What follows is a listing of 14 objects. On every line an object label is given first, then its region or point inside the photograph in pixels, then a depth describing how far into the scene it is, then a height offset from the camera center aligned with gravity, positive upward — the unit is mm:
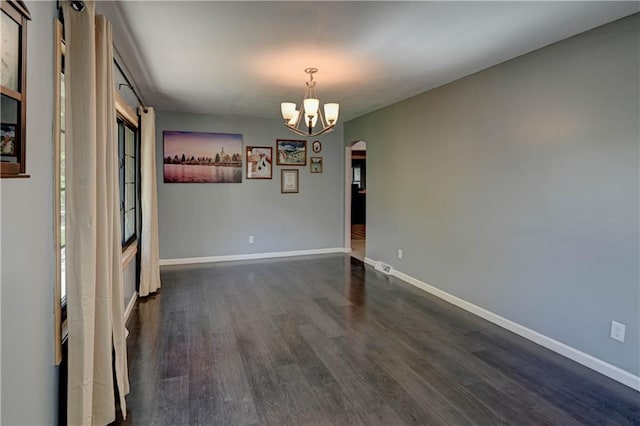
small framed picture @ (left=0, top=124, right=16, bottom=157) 1270 +243
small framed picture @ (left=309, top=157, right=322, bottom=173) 6730 +785
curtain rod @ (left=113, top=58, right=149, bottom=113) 3096 +1214
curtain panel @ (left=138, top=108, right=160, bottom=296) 4262 +117
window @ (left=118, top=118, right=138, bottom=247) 3680 +315
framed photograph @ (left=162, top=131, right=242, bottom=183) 5859 +830
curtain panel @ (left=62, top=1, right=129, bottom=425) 1720 -44
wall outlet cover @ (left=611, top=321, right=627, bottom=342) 2539 -889
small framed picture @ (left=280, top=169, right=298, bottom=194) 6543 +470
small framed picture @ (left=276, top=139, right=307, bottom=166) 6488 +994
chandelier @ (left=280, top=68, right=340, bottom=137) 3413 +928
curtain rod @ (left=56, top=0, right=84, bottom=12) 1697 +962
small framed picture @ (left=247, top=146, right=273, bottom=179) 6303 +789
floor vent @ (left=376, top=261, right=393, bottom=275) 5371 -935
